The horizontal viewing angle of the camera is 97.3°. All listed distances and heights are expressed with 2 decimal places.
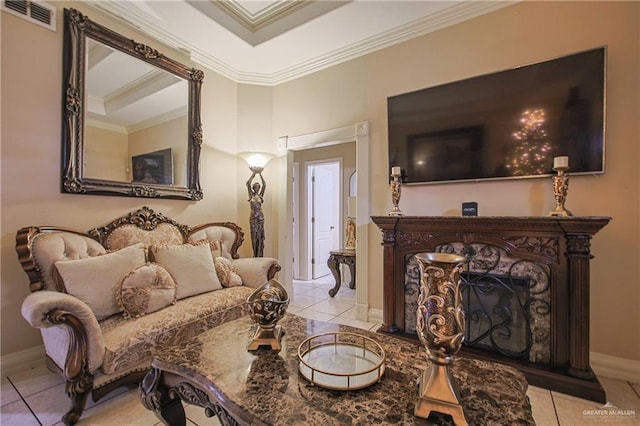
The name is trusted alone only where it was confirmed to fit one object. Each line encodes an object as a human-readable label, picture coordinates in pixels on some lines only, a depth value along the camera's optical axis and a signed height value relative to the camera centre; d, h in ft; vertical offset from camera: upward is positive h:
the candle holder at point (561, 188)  6.38 +0.43
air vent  6.68 +4.87
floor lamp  10.98 +0.41
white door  16.75 -0.38
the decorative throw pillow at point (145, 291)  6.19 -1.88
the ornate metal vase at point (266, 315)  4.26 -1.64
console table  12.60 -2.42
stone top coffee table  2.86 -2.11
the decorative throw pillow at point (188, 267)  7.51 -1.63
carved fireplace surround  5.93 -1.46
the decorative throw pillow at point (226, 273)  8.55 -2.01
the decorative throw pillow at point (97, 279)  5.90 -1.51
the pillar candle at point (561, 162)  6.29 +1.02
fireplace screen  6.58 -2.37
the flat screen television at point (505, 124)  6.75 +2.32
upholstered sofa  4.94 -1.91
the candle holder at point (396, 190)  8.71 +0.55
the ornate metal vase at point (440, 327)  2.84 -1.23
